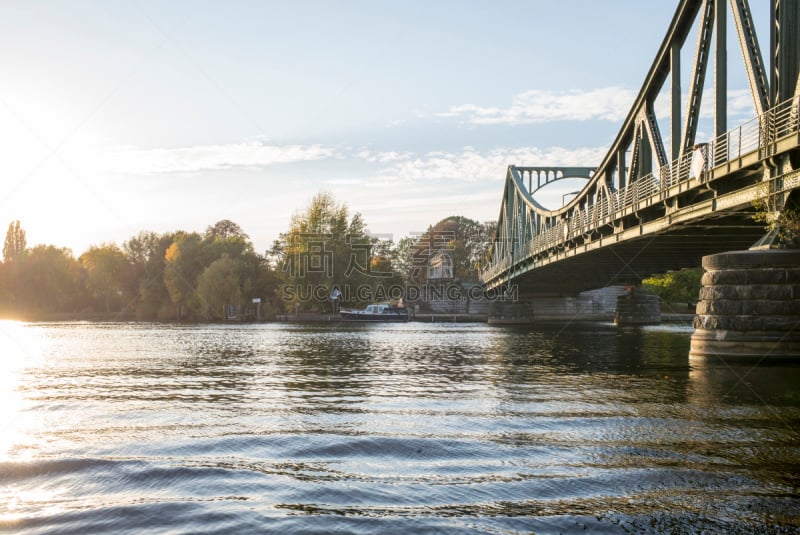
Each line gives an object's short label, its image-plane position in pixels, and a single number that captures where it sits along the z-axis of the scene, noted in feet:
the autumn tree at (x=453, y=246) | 487.61
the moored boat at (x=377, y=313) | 294.72
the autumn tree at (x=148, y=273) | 363.56
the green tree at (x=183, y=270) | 340.39
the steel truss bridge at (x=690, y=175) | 76.07
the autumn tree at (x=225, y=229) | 512.22
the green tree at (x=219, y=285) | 314.14
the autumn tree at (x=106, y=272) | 384.27
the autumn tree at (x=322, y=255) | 298.76
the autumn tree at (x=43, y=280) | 374.84
